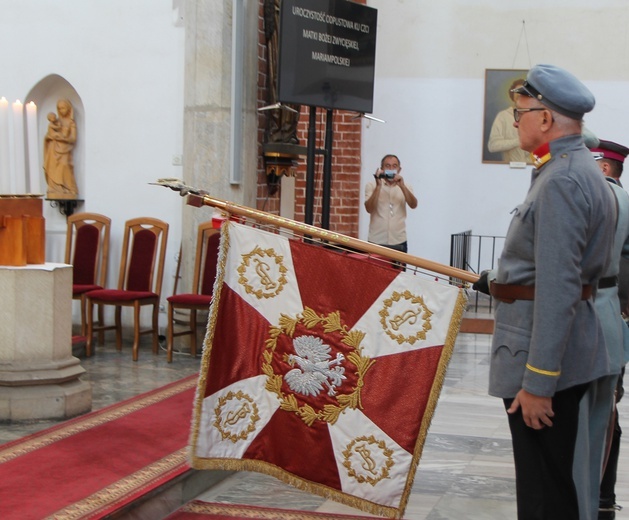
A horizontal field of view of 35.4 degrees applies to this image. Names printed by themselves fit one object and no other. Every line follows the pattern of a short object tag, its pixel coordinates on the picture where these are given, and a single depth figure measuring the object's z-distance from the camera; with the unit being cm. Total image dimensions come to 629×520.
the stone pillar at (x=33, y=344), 501
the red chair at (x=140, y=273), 716
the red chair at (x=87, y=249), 759
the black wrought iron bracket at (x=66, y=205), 787
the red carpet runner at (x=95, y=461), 368
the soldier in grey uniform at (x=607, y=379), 270
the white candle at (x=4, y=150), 489
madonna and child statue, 787
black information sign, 644
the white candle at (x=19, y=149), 489
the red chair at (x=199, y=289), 691
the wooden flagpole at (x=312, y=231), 312
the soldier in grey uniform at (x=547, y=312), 249
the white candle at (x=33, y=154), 489
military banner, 331
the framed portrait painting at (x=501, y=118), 1156
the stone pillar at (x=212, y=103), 722
